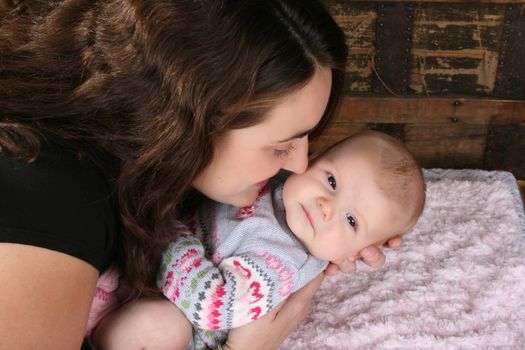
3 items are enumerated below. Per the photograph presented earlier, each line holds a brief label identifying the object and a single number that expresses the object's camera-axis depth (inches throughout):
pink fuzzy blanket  64.8
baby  51.9
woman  40.4
